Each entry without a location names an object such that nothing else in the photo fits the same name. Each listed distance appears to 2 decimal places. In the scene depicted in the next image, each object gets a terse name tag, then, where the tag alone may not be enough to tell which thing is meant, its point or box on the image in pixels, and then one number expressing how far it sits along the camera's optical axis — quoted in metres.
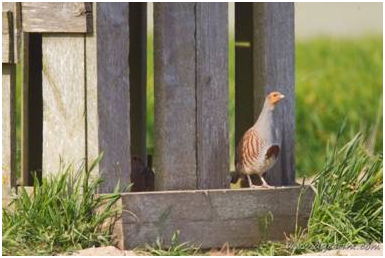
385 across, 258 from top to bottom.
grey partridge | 15.03
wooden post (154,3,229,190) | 14.75
